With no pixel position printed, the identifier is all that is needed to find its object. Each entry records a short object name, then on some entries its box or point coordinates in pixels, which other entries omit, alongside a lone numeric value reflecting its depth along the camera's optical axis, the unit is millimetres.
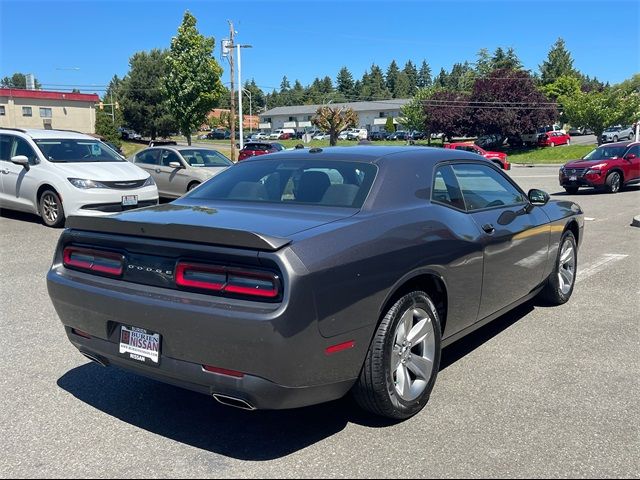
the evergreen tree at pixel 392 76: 169250
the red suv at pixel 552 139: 55875
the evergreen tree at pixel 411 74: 169300
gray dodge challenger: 2859
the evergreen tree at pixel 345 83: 161175
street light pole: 40844
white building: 114875
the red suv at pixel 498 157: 32928
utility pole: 38641
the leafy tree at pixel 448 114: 60938
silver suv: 59875
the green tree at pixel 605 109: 48322
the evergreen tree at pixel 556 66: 98462
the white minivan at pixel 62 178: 10344
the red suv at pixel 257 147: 30669
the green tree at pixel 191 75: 40000
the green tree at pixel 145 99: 61844
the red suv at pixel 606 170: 18312
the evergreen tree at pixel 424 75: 180700
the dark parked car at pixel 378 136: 87819
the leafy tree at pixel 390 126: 96375
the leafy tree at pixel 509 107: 55031
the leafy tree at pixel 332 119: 55094
